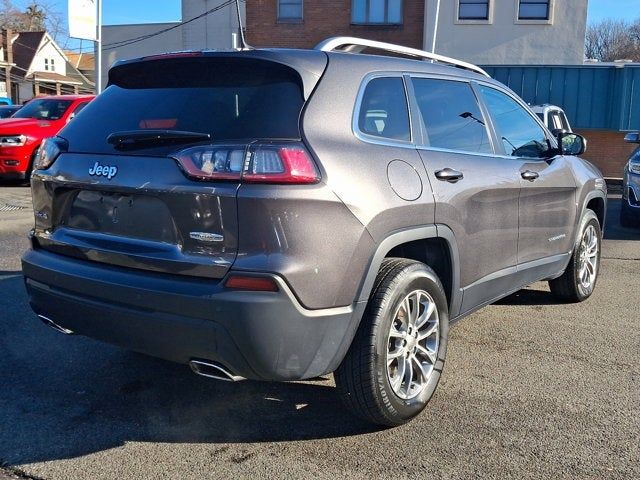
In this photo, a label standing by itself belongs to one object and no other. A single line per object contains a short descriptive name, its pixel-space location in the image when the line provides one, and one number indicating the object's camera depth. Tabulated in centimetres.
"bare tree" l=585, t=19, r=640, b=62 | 6712
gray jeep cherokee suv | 291
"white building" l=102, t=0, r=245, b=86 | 3303
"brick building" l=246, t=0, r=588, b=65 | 2402
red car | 1280
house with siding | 5338
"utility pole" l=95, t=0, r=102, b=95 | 1716
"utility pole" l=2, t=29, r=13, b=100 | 4941
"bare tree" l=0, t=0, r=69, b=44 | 6329
